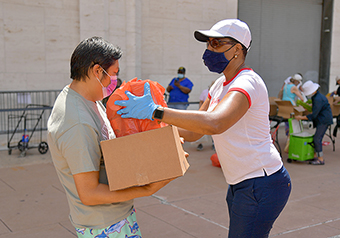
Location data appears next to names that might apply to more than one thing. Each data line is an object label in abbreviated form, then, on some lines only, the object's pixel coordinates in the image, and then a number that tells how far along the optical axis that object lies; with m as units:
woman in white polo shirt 2.27
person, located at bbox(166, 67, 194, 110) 10.39
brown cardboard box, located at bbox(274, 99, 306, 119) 8.30
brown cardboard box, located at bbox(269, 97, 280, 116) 8.95
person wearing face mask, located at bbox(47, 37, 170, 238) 1.86
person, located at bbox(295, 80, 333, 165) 8.07
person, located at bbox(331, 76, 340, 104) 9.89
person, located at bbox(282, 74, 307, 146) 10.09
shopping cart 8.19
